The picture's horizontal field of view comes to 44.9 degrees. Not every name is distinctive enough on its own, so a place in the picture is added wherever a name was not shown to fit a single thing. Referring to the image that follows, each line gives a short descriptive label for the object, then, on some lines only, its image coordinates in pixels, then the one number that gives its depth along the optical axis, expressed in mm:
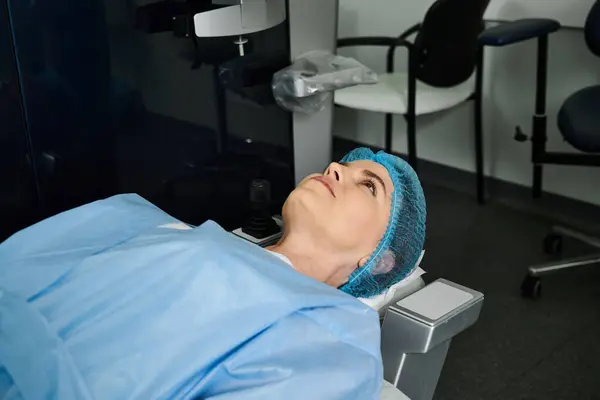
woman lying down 986
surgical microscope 1260
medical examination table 1229
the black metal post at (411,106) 2586
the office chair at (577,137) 2154
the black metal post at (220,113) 1624
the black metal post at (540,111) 2381
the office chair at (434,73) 2484
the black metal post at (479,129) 2828
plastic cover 1649
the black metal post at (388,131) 3262
